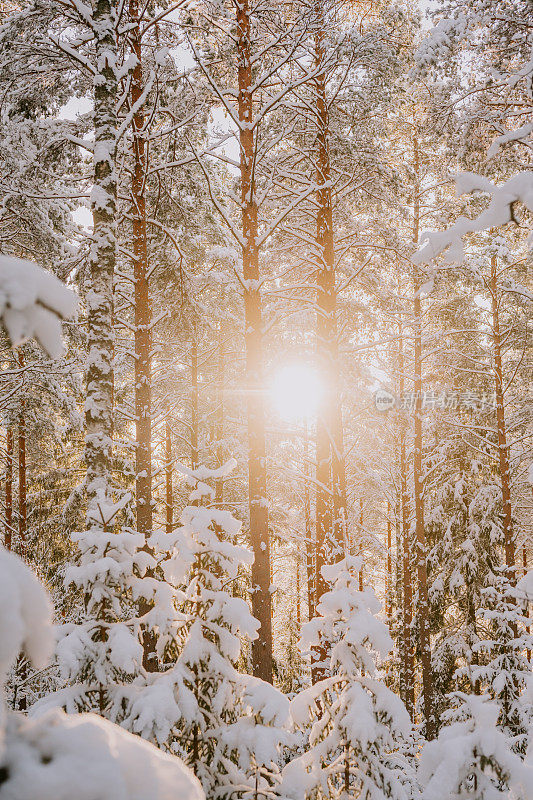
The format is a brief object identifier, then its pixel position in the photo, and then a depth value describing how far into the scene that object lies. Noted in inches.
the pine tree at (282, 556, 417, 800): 162.9
